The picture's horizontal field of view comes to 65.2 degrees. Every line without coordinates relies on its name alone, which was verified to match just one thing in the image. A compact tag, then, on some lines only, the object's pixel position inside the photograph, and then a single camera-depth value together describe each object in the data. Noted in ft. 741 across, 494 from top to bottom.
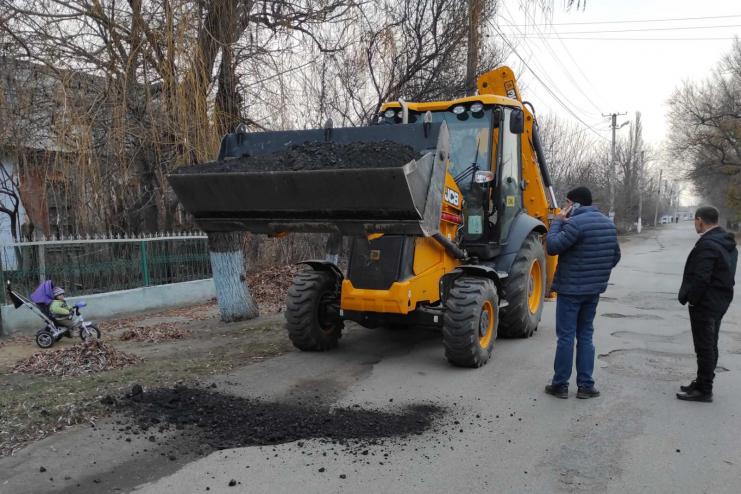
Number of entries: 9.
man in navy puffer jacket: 17.22
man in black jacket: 16.75
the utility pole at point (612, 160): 123.75
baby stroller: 24.48
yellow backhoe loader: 16.52
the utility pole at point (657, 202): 284.98
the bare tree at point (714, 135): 138.51
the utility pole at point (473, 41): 36.40
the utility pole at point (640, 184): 193.71
